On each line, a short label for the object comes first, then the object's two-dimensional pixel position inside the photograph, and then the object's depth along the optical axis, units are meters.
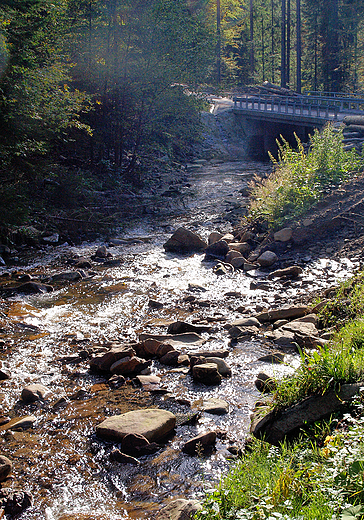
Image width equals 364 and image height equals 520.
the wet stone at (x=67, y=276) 10.39
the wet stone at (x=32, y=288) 9.59
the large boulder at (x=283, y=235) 11.38
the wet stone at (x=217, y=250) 11.80
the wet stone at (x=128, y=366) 6.22
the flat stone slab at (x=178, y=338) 7.07
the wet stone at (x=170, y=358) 6.50
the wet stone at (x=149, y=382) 5.88
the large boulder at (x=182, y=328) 7.44
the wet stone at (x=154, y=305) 8.73
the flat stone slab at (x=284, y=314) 7.57
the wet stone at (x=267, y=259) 10.60
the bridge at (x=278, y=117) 26.88
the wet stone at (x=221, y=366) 6.02
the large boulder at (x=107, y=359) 6.28
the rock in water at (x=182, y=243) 12.73
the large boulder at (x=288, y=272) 9.66
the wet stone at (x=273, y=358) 6.28
